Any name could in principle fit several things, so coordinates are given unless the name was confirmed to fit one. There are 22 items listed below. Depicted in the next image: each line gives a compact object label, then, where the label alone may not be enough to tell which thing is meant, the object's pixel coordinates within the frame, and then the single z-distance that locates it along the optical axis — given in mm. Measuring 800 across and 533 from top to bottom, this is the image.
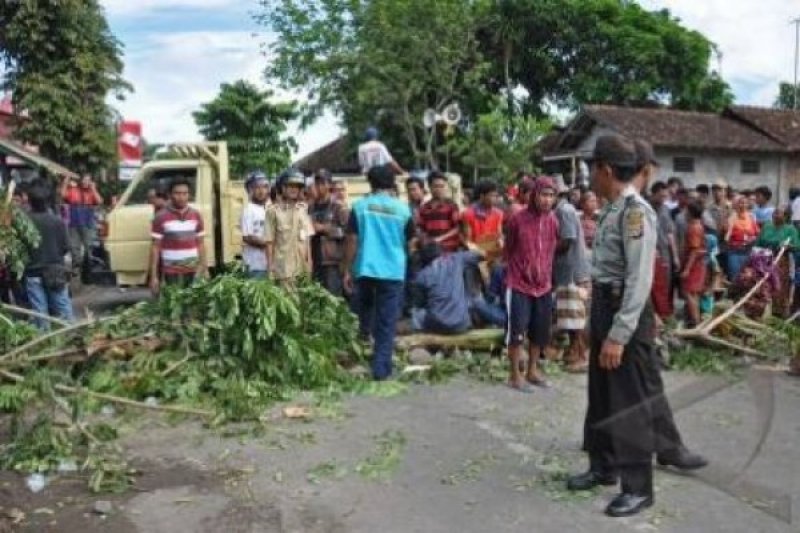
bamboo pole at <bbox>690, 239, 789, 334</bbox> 8742
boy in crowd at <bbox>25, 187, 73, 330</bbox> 8422
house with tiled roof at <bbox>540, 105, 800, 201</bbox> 31359
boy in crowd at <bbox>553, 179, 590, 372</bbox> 8078
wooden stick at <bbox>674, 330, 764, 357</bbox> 8680
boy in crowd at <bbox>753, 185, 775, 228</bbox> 13320
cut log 8594
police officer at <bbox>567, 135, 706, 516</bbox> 4668
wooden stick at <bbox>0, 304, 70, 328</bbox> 6831
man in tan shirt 8375
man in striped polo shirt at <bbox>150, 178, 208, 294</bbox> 8961
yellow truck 11914
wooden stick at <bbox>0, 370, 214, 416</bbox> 6039
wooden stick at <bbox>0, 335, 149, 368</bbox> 6188
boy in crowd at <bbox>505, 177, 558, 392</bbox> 7309
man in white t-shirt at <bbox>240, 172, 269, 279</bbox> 9094
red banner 18889
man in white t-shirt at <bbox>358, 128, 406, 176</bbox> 13094
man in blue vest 7441
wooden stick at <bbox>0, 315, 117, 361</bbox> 6166
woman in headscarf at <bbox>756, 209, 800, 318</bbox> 11031
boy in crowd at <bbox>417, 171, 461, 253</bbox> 9344
